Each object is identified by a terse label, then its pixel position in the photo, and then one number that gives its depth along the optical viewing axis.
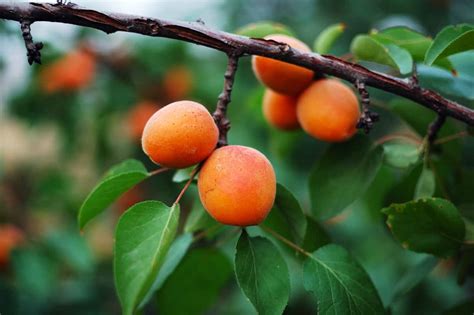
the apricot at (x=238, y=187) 0.66
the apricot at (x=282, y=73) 0.82
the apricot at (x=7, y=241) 1.63
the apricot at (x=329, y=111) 0.84
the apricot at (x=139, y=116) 1.83
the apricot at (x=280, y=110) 0.93
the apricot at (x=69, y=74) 1.85
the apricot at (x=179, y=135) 0.68
